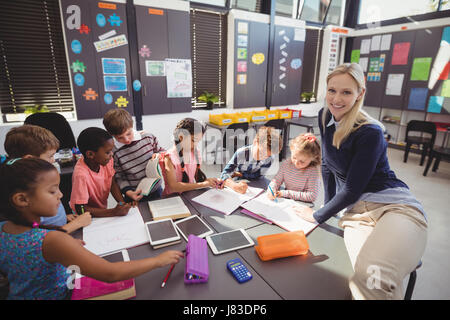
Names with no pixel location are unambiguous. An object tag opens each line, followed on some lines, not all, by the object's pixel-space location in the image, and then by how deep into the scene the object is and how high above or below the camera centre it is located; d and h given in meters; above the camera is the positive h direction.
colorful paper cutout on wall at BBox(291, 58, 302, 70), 4.96 +0.50
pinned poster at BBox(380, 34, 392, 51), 5.02 +0.94
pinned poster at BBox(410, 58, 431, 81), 4.57 +0.40
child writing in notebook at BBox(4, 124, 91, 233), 1.36 -0.31
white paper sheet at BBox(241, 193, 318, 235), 1.31 -0.66
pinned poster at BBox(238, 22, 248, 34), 4.22 +0.99
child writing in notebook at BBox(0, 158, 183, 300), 0.81 -0.49
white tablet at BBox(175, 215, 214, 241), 1.21 -0.66
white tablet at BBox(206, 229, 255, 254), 1.11 -0.66
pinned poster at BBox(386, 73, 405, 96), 4.97 +0.14
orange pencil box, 1.05 -0.63
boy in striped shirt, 1.77 -0.46
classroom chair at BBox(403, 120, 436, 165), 4.12 -0.71
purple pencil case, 0.92 -0.63
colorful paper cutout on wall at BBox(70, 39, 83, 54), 3.12 +0.48
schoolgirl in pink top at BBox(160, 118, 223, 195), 1.68 -0.49
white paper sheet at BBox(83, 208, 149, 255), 1.10 -0.66
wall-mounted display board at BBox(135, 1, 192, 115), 3.49 +0.44
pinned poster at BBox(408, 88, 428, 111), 4.68 -0.13
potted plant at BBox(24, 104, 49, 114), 3.14 -0.27
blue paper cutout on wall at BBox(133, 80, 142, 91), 3.60 +0.03
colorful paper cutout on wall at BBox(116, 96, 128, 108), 3.53 -0.20
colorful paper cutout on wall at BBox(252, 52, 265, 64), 4.50 +0.54
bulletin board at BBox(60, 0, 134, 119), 3.08 +0.40
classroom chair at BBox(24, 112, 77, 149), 2.64 -0.39
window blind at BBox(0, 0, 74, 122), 2.97 +0.35
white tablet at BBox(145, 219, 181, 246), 1.13 -0.64
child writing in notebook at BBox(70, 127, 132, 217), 1.38 -0.51
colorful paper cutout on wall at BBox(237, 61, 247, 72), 4.39 +0.38
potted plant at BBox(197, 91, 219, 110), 4.31 -0.15
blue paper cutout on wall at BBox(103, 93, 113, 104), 3.44 -0.14
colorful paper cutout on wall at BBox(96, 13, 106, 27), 3.17 +0.81
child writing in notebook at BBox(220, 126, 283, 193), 2.03 -0.55
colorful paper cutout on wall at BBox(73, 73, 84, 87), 3.21 +0.09
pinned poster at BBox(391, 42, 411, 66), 4.82 +0.70
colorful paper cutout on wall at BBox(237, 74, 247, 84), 4.46 +0.18
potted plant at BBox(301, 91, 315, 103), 5.57 -0.13
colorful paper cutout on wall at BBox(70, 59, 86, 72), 3.17 +0.24
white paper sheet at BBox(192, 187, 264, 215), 1.48 -0.66
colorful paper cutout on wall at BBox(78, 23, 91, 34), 3.11 +0.68
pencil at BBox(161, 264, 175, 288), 0.91 -0.67
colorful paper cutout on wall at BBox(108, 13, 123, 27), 3.24 +0.82
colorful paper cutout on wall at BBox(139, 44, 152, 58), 3.52 +0.48
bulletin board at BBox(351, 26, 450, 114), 4.43 +0.43
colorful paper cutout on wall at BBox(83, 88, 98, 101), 3.31 -0.10
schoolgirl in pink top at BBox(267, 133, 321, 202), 1.64 -0.56
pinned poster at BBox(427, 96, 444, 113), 4.48 -0.21
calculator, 0.94 -0.66
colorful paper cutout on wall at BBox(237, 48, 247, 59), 4.33 +0.59
